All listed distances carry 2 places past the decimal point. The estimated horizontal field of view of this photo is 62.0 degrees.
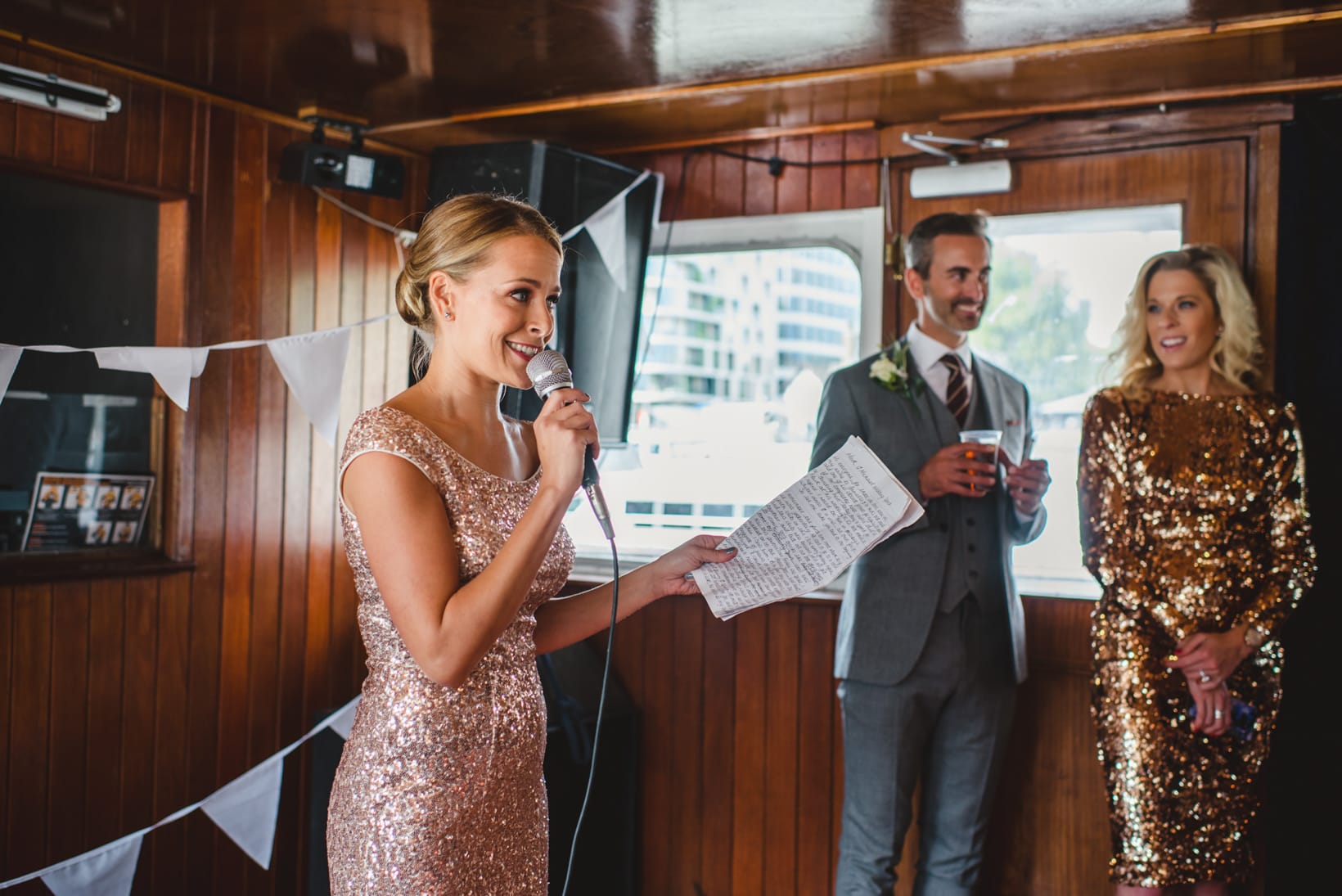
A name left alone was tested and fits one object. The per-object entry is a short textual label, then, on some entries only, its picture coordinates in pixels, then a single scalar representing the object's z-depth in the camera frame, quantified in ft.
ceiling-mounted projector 10.37
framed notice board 9.41
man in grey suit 8.32
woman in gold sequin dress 7.86
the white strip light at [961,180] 10.23
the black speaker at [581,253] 10.19
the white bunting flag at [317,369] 9.18
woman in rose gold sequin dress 4.48
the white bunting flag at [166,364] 8.06
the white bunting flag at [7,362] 7.51
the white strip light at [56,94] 8.55
